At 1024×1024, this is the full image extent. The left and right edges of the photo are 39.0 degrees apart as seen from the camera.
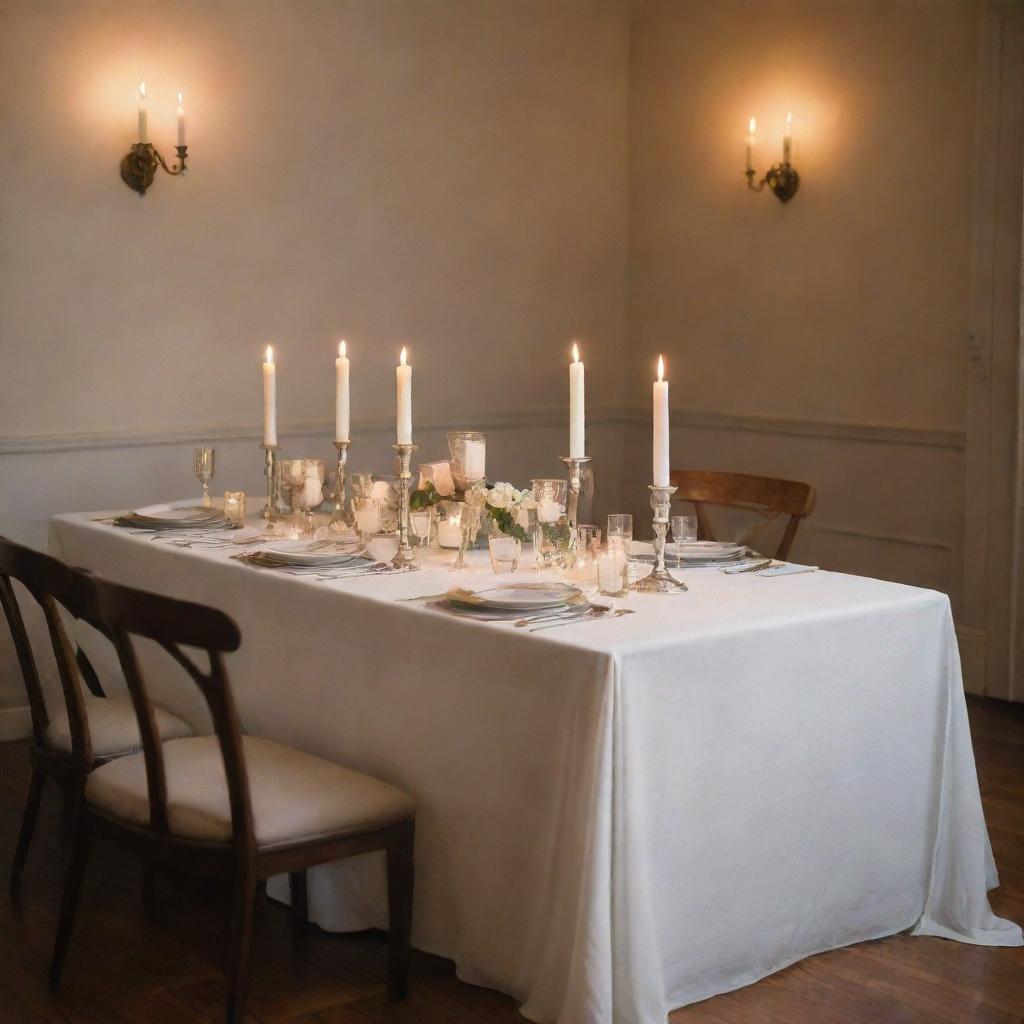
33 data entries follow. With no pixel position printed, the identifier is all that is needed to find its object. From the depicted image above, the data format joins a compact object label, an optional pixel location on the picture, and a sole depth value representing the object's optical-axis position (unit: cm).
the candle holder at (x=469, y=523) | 325
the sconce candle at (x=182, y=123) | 468
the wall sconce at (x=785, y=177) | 541
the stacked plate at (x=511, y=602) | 268
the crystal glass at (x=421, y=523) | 333
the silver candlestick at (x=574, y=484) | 310
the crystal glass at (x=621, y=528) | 295
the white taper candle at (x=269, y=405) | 377
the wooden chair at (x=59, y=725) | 275
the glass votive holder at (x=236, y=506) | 382
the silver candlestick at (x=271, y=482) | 379
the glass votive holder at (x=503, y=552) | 309
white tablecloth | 242
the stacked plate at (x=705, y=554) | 322
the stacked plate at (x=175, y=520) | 374
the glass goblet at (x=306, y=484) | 369
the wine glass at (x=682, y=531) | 321
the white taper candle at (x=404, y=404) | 310
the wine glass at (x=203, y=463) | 394
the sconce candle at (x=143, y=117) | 460
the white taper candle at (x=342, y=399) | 345
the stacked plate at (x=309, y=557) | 315
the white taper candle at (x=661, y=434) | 277
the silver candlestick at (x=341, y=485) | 357
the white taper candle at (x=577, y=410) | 299
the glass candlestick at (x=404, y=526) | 316
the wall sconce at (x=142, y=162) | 461
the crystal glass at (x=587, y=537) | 306
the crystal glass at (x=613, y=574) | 287
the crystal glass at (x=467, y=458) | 339
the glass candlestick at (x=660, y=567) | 289
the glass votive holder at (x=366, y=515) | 344
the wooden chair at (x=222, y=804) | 237
